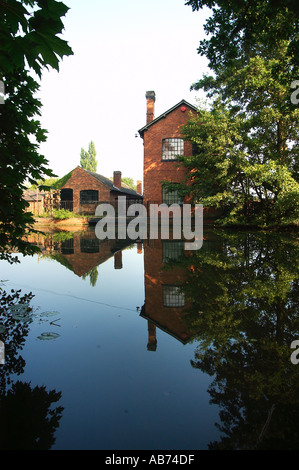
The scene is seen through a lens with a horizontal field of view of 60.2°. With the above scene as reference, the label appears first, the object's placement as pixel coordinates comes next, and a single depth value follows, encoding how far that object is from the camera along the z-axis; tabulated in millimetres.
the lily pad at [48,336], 2441
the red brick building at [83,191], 28766
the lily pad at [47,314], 3047
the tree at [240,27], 5965
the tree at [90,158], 63188
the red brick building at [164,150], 21719
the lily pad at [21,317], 2891
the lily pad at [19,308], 3169
